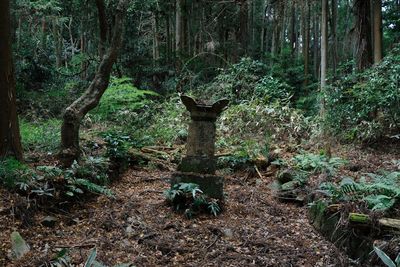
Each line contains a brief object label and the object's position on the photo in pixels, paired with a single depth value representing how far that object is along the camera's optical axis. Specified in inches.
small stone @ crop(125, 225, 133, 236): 166.7
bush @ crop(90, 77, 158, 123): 386.3
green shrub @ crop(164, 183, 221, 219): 194.7
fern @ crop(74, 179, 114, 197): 188.9
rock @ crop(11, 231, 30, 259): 130.3
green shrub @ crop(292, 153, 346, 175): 227.8
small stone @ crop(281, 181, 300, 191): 233.9
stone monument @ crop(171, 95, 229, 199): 207.0
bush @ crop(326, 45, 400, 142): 301.6
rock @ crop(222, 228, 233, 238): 172.0
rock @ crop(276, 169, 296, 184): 247.8
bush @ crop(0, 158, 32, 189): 166.4
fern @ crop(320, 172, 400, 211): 146.6
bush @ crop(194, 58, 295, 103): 416.2
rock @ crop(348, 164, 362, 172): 248.2
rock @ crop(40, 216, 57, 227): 160.6
